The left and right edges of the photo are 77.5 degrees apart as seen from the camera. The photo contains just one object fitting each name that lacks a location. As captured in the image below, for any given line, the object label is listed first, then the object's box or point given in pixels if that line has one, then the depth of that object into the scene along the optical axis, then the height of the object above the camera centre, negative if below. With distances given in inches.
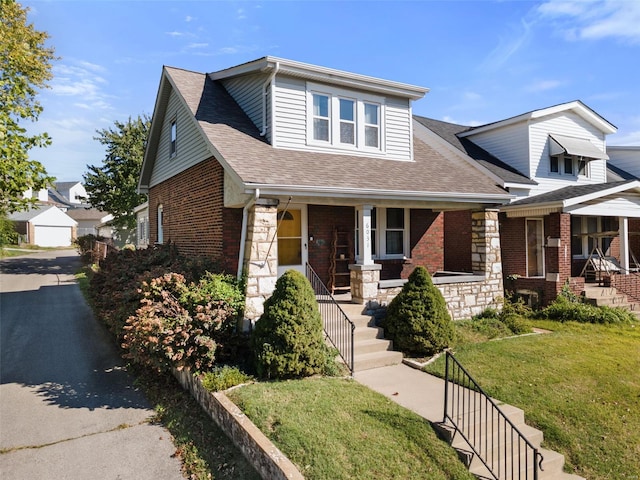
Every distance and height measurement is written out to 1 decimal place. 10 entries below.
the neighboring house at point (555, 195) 486.9 +63.3
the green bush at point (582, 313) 429.4 -76.5
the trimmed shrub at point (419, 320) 309.4 -60.0
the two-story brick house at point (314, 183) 318.7 +55.5
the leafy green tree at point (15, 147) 273.1 +68.0
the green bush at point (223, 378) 234.2 -80.6
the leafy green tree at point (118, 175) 933.8 +163.8
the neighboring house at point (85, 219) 2257.6 +145.4
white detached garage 1750.7 +81.3
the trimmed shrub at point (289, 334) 241.6 -55.5
